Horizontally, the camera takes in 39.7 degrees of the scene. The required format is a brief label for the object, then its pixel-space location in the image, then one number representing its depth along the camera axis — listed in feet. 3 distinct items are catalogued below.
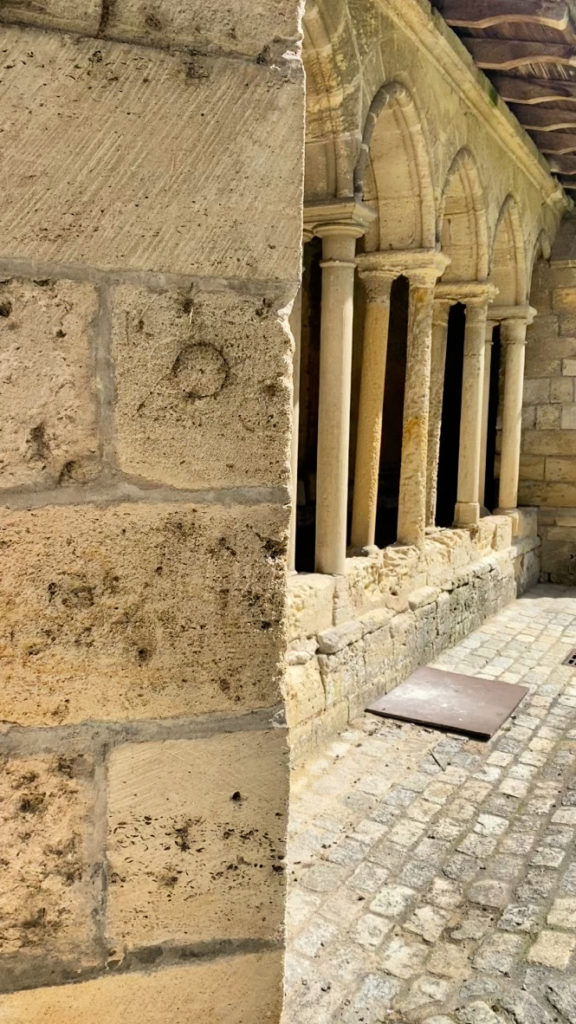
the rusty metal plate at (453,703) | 14.06
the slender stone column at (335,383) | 13.57
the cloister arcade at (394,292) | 13.25
